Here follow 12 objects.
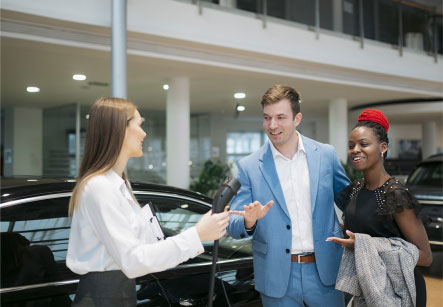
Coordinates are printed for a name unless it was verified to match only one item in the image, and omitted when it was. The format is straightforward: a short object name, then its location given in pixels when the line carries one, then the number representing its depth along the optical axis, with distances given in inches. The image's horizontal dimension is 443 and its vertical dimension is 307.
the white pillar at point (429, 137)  657.0
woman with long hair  49.8
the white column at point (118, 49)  175.5
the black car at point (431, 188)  197.8
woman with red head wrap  66.1
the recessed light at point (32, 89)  359.6
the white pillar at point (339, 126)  446.0
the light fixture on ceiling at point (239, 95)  410.0
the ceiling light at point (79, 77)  313.6
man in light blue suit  72.3
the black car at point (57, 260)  69.1
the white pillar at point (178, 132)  314.7
